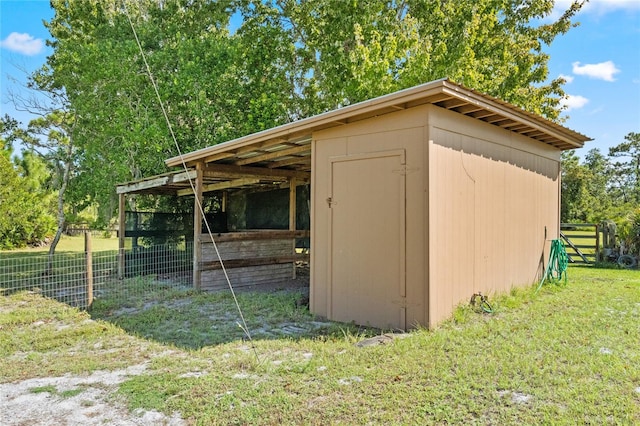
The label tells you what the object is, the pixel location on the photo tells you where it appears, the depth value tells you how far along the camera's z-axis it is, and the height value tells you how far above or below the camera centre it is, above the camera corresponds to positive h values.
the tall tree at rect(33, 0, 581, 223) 10.82 +4.29
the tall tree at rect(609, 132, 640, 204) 32.51 +4.56
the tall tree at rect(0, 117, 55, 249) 9.05 +0.52
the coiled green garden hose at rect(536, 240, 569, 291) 6.96 -0.70
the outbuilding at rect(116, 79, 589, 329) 4.39 +0.26
